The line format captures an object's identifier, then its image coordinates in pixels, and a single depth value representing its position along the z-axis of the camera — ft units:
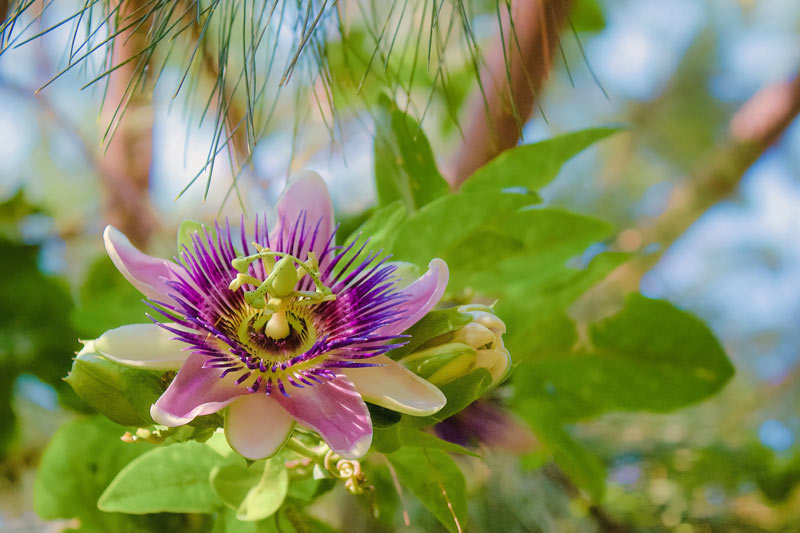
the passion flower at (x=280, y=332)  1.82
